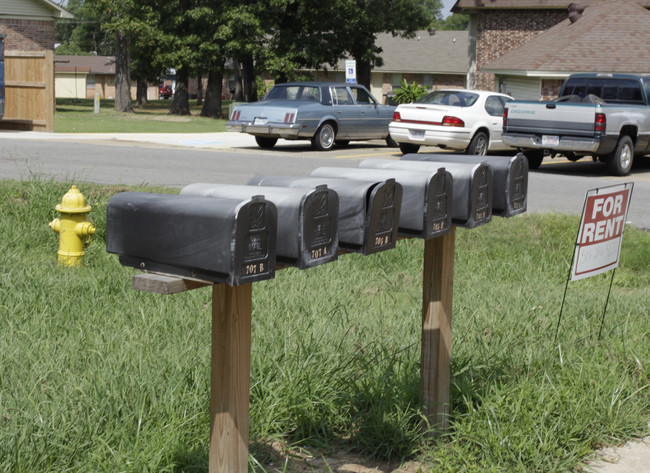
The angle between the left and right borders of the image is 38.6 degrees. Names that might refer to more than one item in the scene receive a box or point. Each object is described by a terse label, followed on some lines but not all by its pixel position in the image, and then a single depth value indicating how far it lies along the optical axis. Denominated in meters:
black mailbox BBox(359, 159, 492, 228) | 4.05
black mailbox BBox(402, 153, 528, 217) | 4.36
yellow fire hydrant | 7.43
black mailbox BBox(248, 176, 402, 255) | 3.38
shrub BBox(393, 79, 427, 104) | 36.62
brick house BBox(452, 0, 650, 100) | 30.31
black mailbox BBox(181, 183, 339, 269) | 3.05
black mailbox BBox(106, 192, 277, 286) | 2.80
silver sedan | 19.44
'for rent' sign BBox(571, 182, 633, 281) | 5.12
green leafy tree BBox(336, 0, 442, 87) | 38.66
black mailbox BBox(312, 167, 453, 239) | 3.72
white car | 18.09
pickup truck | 15.76
